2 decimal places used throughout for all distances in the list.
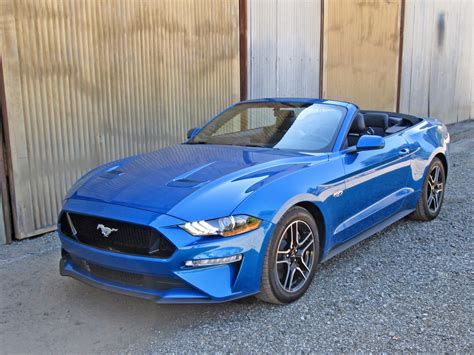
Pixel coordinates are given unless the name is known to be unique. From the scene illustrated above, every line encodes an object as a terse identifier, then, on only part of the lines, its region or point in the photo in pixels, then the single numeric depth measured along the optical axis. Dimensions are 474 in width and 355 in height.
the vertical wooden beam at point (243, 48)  8.24
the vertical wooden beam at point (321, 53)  10.22
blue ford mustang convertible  3.34
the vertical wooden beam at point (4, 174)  5.24
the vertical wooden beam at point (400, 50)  12.95
